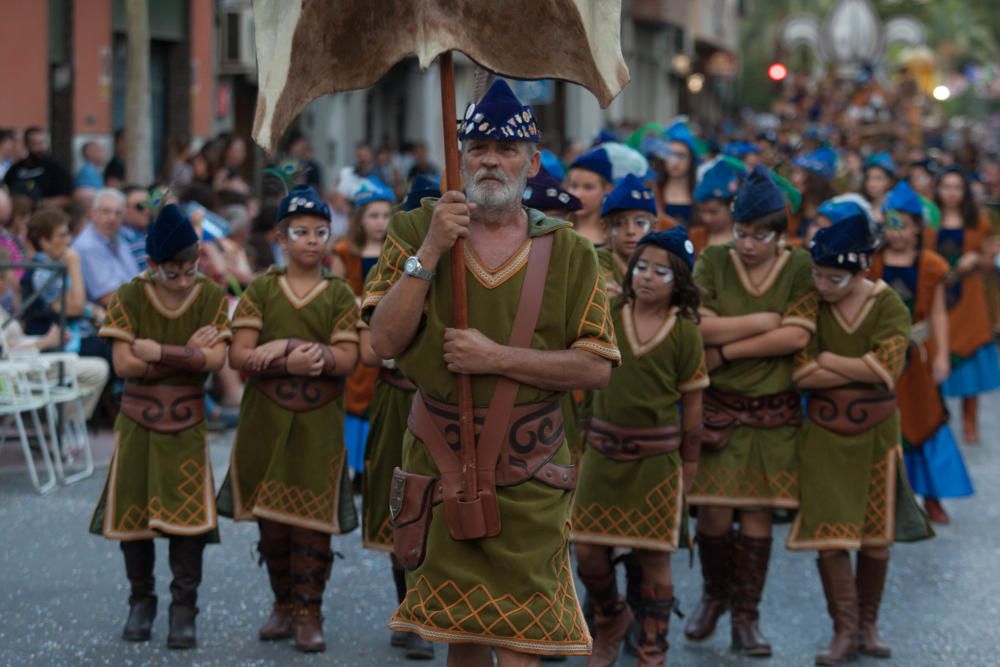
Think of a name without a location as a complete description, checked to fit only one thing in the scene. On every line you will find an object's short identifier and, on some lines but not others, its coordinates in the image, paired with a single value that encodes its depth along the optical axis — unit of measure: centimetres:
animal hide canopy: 777
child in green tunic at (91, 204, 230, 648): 1075
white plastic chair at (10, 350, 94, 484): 1587
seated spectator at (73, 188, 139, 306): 1884
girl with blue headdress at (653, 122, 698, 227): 1725
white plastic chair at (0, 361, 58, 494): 1538
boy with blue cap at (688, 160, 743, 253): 1331
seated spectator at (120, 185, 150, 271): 1976
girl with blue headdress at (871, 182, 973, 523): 1445
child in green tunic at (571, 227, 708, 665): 1041
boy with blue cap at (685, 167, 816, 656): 1098
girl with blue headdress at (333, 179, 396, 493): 1400
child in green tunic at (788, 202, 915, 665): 1088
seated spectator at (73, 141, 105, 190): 2644
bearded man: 802
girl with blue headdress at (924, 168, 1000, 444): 1949
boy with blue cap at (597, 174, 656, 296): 1148
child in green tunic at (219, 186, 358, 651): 1098
